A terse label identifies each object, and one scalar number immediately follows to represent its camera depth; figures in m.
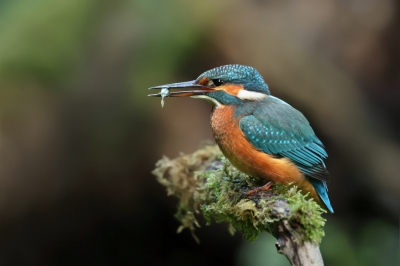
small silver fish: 4.95
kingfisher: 4.53
